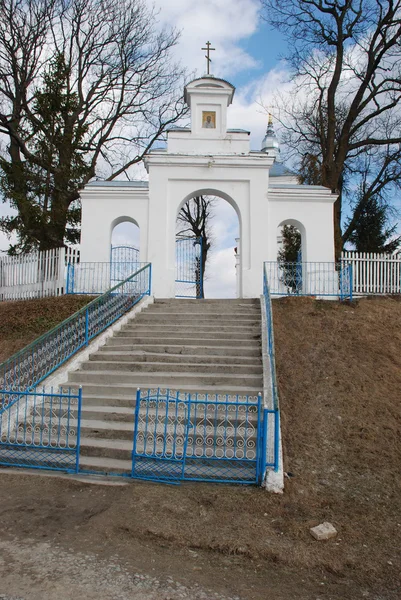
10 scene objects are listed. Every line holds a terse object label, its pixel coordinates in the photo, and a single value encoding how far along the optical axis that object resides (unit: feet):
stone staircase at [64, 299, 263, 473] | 21.67
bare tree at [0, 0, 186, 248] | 61.21
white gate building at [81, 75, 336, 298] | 46.91
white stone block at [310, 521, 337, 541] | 14.74
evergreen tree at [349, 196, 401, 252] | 76.48
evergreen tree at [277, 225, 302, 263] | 81.82
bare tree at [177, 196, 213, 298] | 103.24
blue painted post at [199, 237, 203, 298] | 50.32
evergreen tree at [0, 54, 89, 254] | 60.39
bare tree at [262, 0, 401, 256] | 66.64
